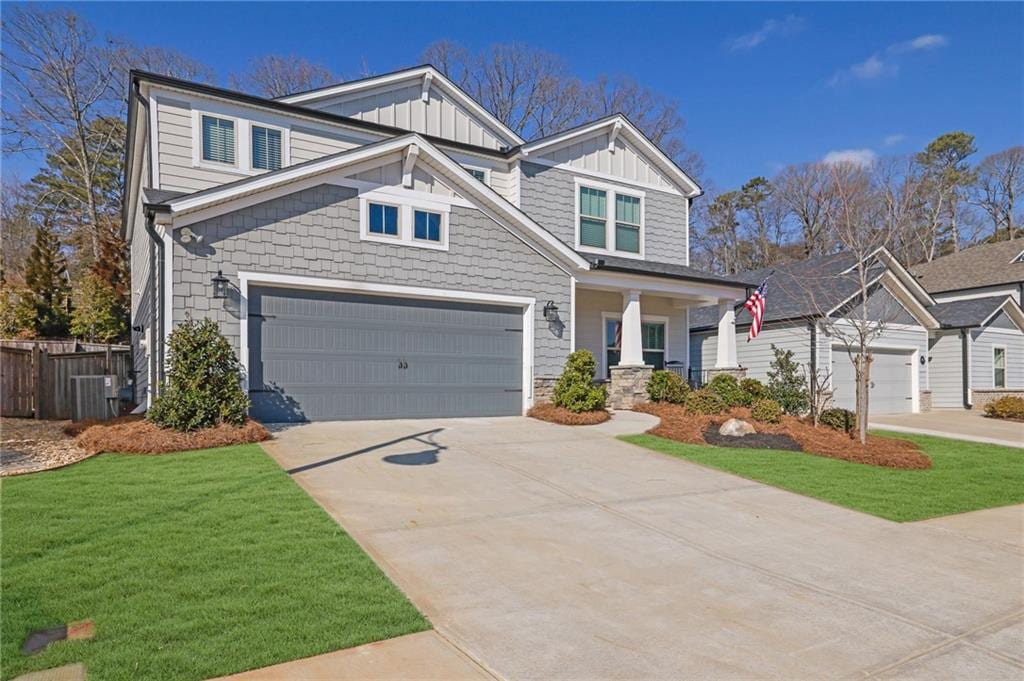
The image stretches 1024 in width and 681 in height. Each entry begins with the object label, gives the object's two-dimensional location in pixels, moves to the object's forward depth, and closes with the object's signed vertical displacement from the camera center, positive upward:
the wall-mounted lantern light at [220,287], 9.74 +0.94
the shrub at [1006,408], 18.17 -1.90
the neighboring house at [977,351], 20.72 -0.25
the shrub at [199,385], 8.62 -0.56
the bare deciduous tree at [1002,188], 38.91 +9.88
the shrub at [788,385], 15.28 -1.07
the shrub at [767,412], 11.67 -1.27
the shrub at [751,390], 13.80 -1.03
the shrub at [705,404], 12.73 -1.22
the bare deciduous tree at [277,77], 28.75 +12.58
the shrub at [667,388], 14.34 -1.00
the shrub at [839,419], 11.96 -1.47
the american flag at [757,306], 15.52 +0.98
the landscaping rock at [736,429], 10.76 -1.47
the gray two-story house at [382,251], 10.12 +1.77
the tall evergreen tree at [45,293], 23.06 +2.05
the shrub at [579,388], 12.34 -0.86
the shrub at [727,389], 13.64 -0.99
